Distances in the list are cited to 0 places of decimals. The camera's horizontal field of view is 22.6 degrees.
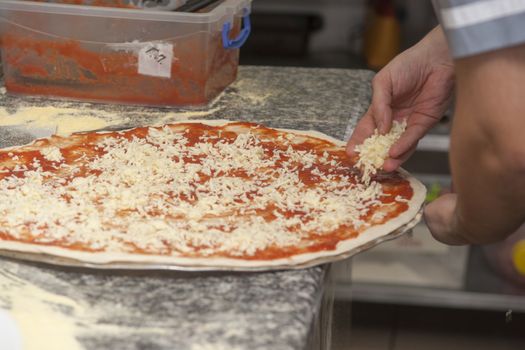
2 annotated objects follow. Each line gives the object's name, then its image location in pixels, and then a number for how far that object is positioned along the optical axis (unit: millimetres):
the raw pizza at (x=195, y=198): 1369
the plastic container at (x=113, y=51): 1764
